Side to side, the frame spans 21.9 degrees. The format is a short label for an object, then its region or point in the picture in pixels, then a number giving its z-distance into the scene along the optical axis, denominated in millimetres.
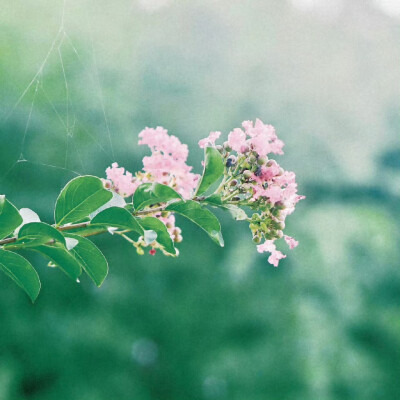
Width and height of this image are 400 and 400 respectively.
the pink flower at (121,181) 843
